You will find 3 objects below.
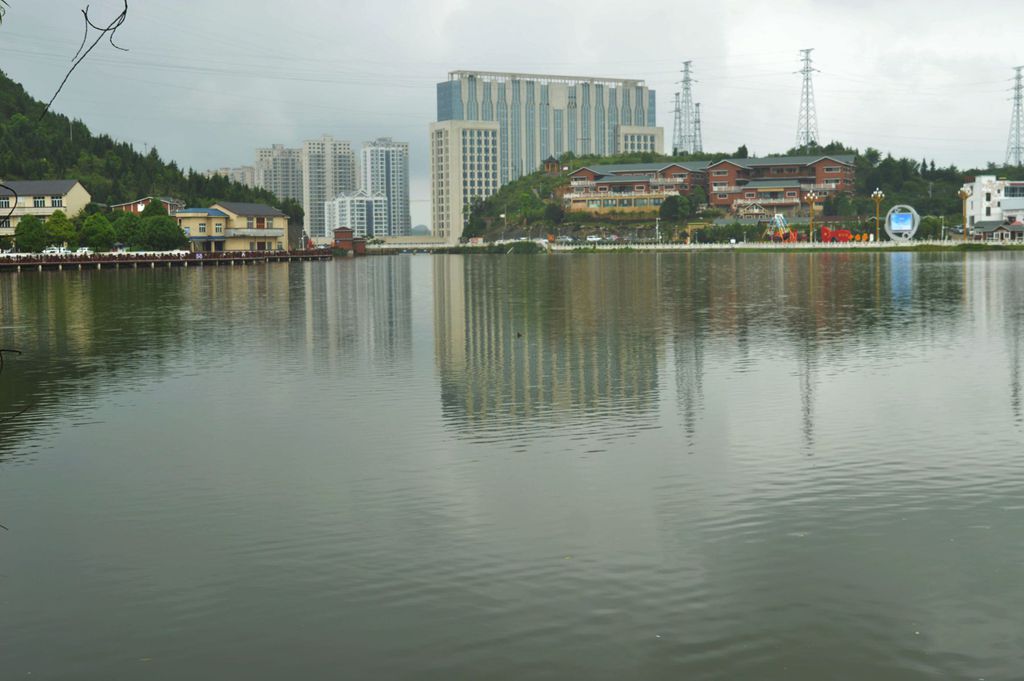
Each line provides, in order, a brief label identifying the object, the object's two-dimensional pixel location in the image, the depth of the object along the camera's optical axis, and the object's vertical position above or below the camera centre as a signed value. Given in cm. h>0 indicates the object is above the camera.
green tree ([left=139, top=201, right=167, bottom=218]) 12339 +958
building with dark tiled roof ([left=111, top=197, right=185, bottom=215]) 12962 +1069
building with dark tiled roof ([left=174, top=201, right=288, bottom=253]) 13500 +825
